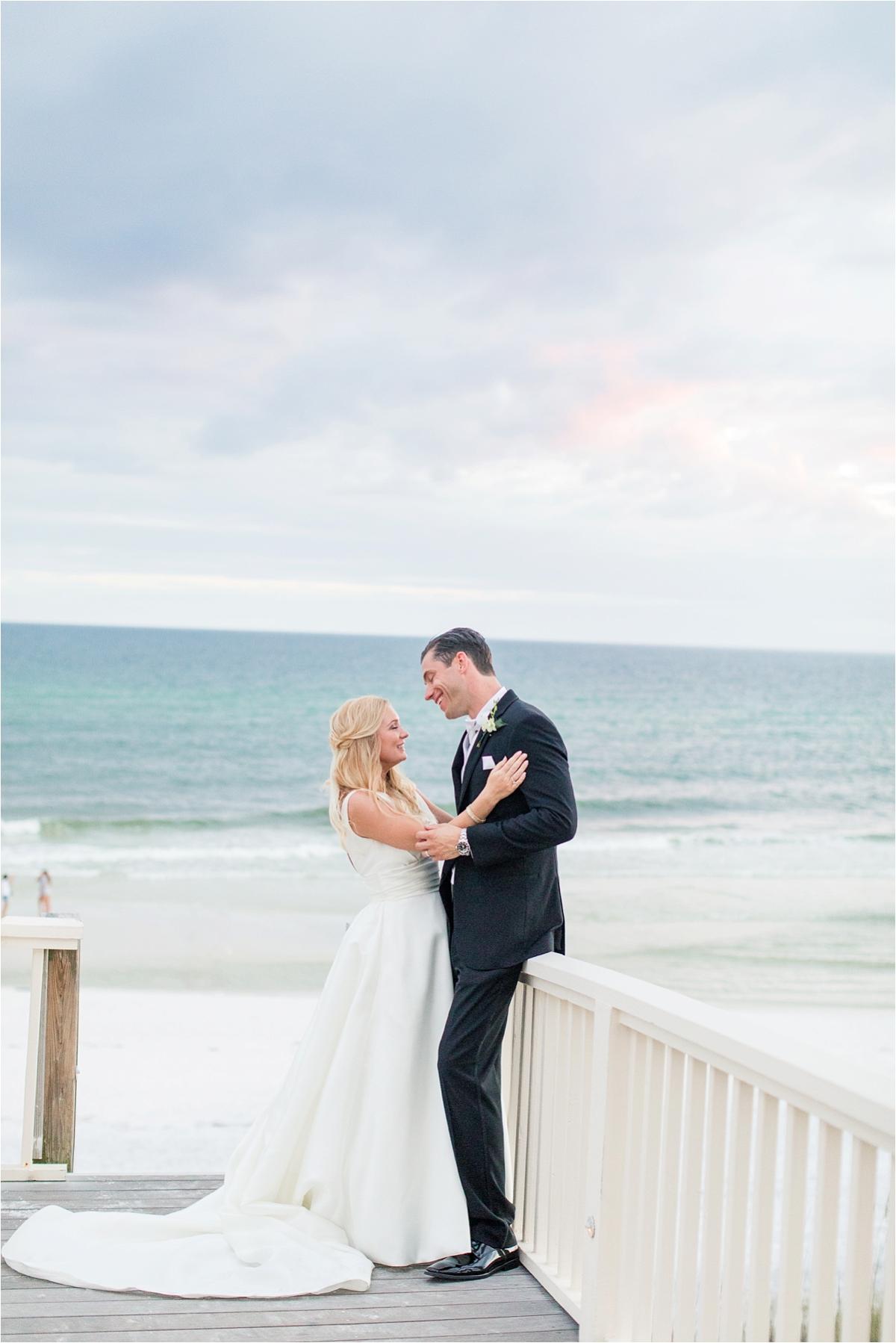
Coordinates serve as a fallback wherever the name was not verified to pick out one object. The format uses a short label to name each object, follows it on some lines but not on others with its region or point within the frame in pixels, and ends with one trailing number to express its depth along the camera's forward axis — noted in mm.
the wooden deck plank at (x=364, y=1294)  2633
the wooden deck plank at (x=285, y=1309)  2557
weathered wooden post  3381
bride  2770
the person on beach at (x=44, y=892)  12144
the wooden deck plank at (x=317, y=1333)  2441
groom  2920
